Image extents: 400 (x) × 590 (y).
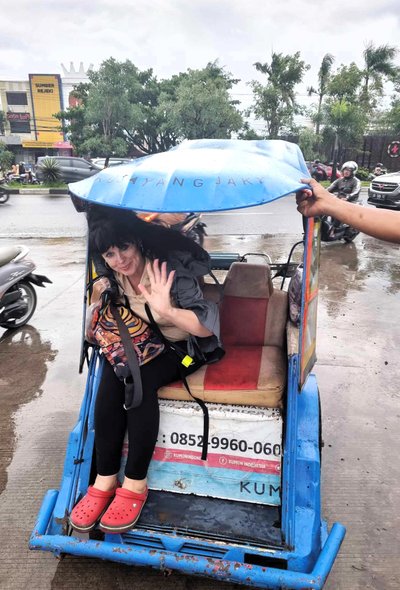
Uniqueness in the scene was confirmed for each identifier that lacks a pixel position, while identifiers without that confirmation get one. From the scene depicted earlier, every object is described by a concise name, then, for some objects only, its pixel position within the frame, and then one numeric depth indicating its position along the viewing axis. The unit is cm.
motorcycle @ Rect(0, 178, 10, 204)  1364
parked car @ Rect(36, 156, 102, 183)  1828
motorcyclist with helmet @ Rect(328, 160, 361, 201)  831
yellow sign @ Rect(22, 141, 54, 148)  3509
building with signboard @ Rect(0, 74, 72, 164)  3566
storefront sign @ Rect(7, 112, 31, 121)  3722
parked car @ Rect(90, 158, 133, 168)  1940
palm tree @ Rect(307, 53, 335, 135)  2367
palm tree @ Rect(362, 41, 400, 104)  2345
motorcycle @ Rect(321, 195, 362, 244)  787
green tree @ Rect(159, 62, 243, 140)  2267
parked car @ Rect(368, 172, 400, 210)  1130
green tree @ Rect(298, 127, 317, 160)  2283
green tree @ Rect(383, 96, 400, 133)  2370
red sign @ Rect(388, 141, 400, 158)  1602
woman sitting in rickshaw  186
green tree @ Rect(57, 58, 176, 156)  2297
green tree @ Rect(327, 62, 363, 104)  2273
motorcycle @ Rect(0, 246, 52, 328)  412
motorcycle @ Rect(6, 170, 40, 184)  1945
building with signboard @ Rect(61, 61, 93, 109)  3591
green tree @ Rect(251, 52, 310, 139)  2395
